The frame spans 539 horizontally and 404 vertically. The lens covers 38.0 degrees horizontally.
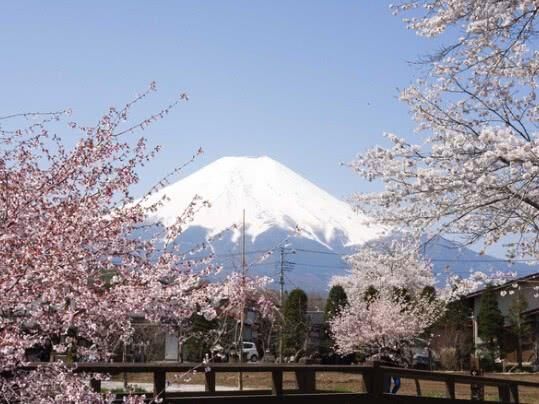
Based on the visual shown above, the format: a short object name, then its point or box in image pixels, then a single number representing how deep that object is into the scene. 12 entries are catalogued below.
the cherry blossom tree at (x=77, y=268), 5.35
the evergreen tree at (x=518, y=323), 38.88
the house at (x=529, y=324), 38.47
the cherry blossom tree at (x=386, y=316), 33.66
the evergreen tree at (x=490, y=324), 39.56
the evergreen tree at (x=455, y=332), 40.06
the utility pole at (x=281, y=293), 39.50
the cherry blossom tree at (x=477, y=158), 8.57
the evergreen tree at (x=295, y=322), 44.25
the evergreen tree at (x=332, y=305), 45.12
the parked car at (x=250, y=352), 47.25
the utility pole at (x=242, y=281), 10.81
